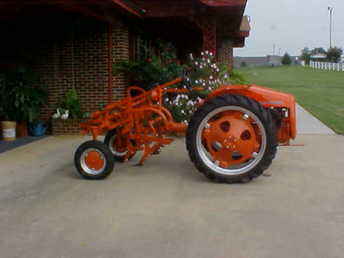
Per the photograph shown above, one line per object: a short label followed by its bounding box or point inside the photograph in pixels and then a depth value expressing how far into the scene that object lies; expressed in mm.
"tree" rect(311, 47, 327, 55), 132412
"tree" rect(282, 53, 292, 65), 106825
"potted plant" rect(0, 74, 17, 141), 8750
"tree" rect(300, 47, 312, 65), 112431
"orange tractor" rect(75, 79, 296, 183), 5418
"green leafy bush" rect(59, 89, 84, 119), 9516
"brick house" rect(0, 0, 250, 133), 9523
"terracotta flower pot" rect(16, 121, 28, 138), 9289
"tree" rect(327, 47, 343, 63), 89562
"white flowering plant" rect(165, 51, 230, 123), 9000
